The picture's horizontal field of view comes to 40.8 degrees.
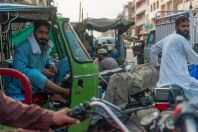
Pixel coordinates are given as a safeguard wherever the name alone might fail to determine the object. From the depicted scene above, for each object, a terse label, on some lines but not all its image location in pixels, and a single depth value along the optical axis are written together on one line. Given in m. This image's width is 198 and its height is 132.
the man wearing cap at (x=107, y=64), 6.02
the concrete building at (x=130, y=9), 69.92
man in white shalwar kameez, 3.83
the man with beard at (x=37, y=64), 3.23
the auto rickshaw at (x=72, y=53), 3.20
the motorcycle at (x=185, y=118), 1.12
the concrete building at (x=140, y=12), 57.13
